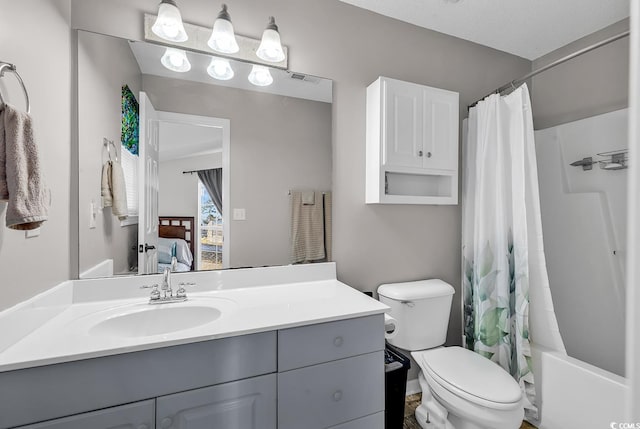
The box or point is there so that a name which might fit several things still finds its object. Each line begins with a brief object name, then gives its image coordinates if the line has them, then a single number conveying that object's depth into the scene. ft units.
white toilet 4.25
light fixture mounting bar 4.57
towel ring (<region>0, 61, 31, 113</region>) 2.72
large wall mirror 4.38
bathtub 4.59
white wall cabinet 5.56
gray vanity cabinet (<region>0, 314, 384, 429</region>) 2.77
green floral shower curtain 5.59
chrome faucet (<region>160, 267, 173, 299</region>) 4.40
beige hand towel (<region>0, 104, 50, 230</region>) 2.63
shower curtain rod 4.81
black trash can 4.78
